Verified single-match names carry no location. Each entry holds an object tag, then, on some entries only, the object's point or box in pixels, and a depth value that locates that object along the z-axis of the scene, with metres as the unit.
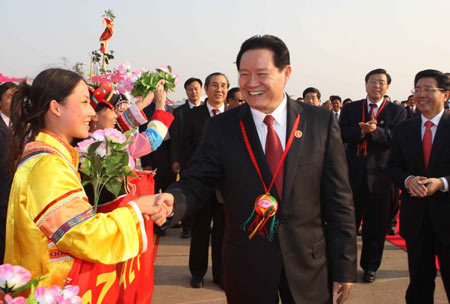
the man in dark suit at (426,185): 3.00
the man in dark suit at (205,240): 4.12
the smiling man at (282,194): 2.00
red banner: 1.80
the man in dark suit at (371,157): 4.30
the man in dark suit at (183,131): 4.85
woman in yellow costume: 1.64
